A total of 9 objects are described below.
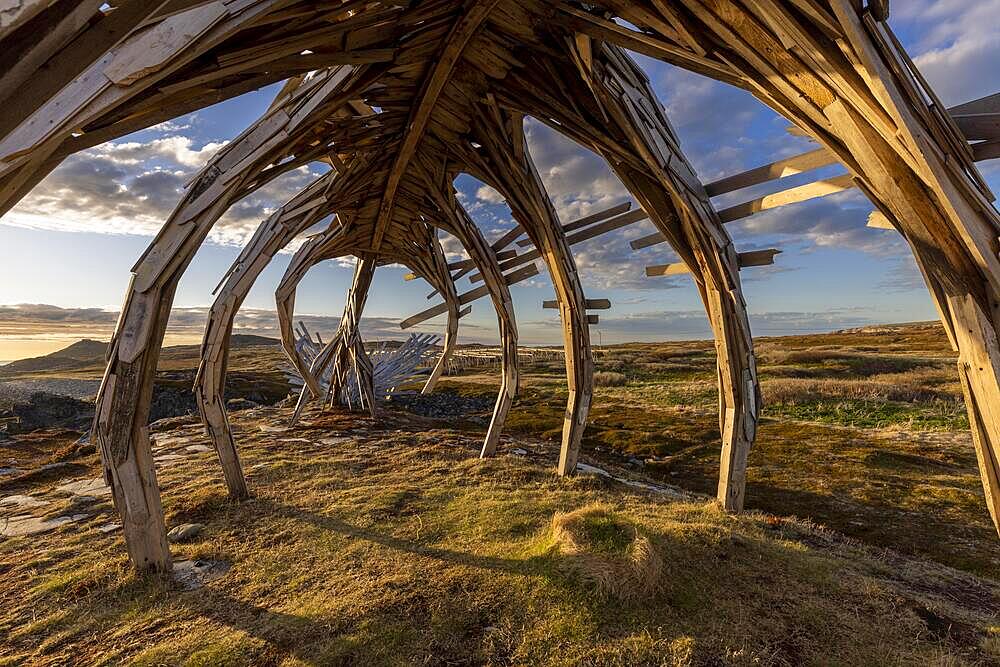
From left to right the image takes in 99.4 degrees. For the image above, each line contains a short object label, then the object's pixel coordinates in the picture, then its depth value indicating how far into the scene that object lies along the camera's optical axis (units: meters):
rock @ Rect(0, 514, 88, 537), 5.66
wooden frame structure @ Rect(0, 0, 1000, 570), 2.07
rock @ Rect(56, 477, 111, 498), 7.29
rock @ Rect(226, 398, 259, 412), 18.21
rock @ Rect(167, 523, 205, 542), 5.22
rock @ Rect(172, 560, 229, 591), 4.27
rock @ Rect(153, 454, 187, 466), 8.75
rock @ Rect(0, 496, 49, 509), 6.79
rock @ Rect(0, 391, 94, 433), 15.54
